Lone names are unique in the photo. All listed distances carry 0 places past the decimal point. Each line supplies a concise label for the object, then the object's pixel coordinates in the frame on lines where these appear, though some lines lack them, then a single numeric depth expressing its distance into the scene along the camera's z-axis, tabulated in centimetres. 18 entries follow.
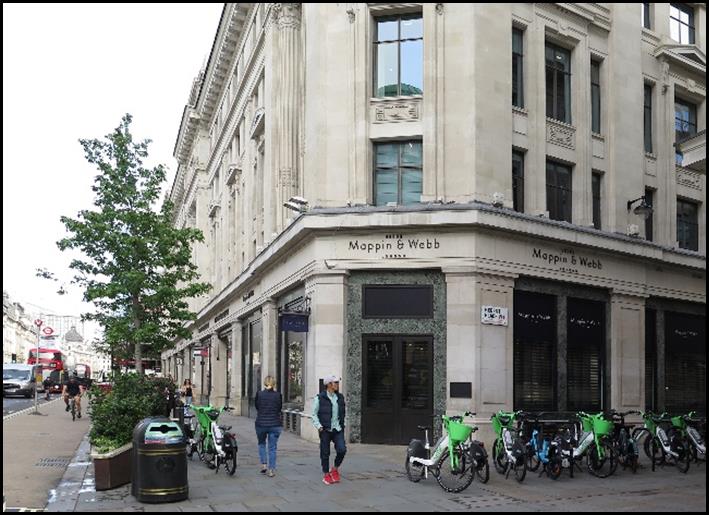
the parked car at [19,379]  5428
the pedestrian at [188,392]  3184
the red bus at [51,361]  7434
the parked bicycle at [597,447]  1504
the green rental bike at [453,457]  1337
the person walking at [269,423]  1499
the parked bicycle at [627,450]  1563
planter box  1330
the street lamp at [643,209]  2372
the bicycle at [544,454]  1461
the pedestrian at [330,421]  1416
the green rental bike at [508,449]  1430
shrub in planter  1338
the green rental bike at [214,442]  1505
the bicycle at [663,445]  1581
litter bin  1197
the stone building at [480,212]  2112
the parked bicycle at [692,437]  1636
